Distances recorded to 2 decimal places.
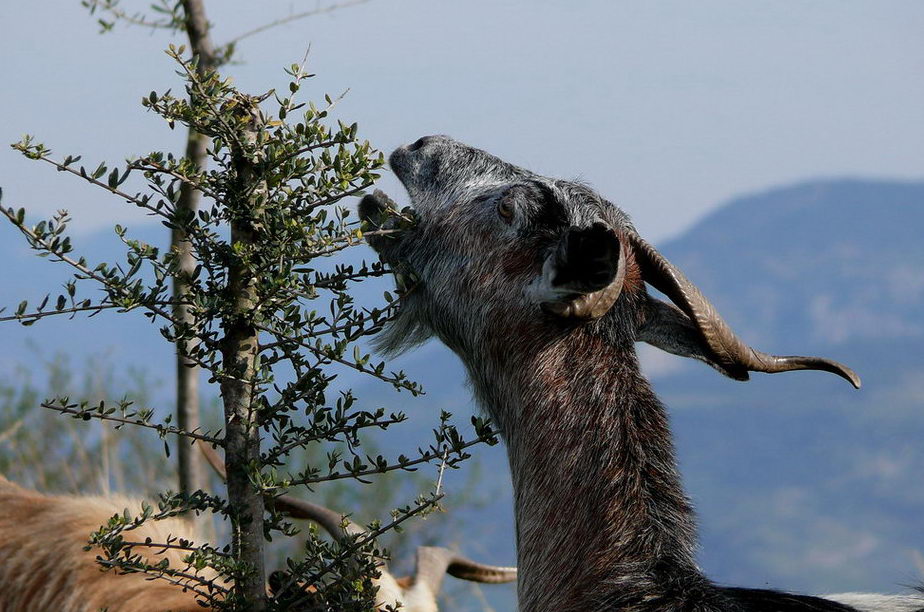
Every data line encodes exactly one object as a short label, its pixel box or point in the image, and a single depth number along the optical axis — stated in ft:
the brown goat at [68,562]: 26.58
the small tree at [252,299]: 20.24
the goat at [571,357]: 20.58
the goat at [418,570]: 29.12
